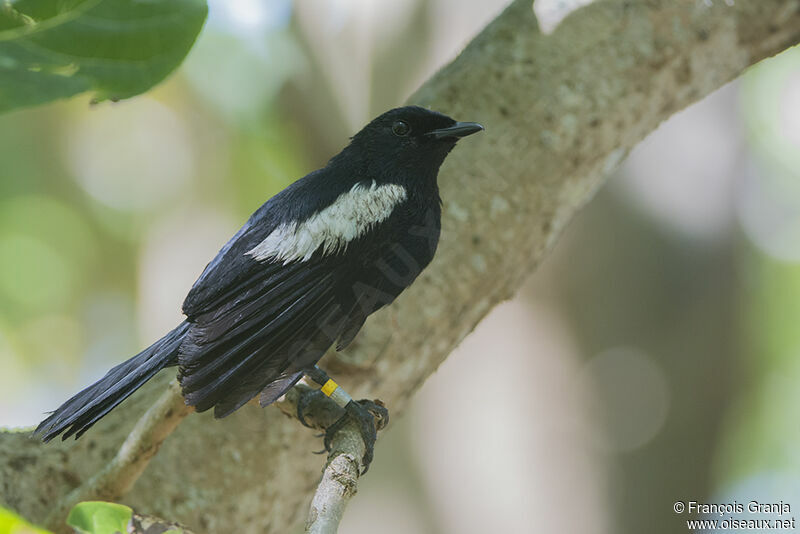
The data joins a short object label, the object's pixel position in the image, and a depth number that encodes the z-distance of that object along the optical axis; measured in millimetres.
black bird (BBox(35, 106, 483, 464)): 4750
